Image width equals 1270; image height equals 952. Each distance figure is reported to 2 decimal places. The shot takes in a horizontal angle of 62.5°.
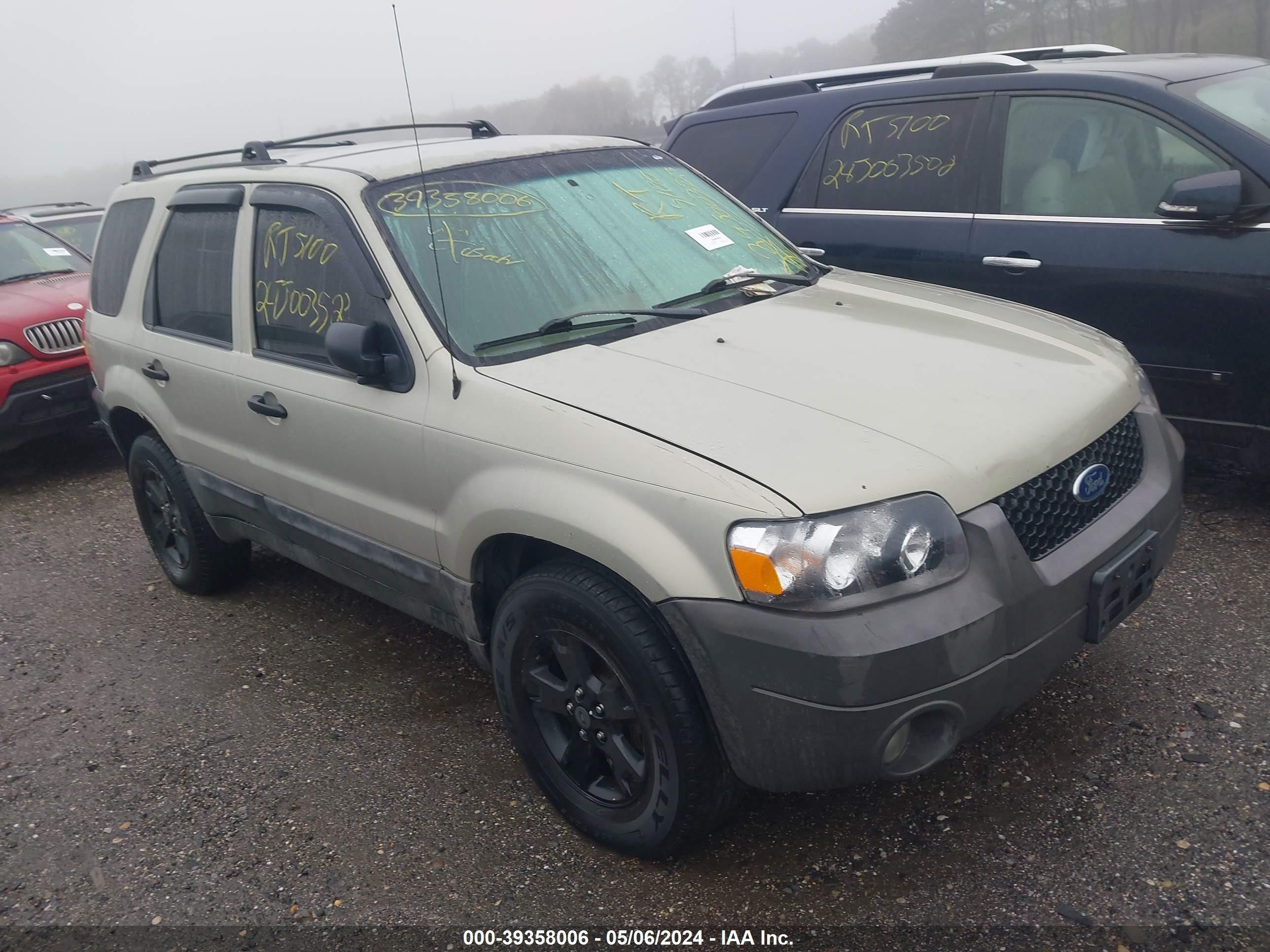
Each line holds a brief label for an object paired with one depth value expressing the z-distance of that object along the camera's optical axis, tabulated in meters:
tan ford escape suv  2.19
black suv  3.90
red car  6.43
